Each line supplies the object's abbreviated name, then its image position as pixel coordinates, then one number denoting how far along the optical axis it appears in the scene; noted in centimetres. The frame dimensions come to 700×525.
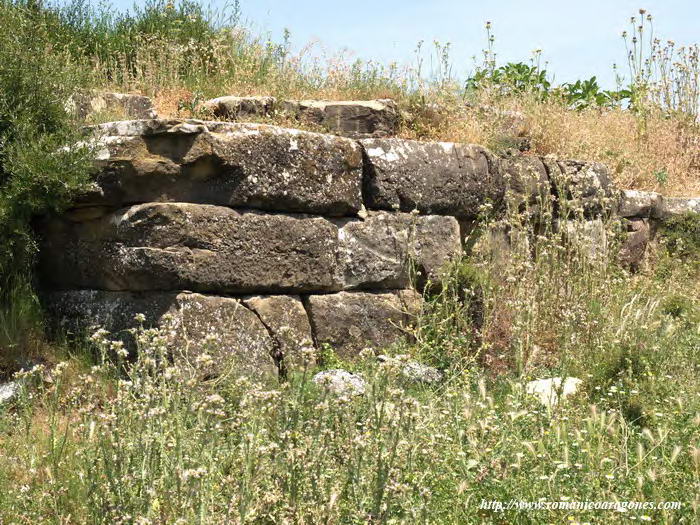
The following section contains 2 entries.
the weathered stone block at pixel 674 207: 1081
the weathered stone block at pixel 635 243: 1018
